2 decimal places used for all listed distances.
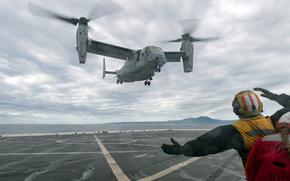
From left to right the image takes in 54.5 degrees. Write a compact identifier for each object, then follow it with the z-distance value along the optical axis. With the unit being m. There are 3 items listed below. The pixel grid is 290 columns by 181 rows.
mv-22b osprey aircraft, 32.50
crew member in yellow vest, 3.52
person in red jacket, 2.22
